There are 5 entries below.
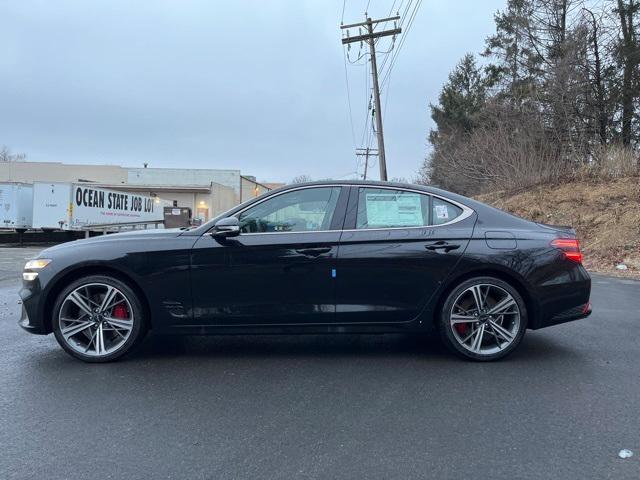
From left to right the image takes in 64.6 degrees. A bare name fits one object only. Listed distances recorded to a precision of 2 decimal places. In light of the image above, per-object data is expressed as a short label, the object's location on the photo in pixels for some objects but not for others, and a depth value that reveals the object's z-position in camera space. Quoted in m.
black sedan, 4.47
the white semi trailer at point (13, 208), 24.58
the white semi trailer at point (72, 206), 24.36
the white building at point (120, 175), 58.19
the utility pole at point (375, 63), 22.48
